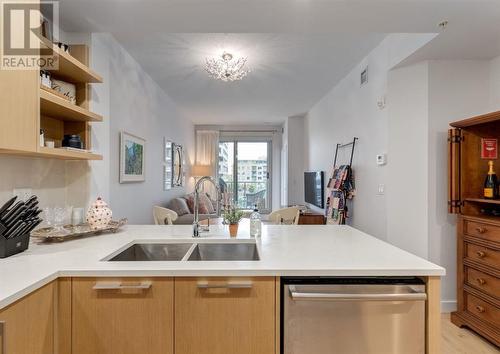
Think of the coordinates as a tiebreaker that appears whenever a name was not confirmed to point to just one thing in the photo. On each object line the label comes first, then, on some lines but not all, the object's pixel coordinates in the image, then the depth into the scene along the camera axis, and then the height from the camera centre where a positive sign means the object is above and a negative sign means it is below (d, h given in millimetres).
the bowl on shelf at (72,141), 1883 +248
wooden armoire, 2346 -288
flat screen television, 4941 -159
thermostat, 3088 +222
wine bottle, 2449 -34
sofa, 4629 -521
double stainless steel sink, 1814 -451
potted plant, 1901 -257
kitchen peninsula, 1224 -530
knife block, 1362 -320
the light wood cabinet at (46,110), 1320 +408
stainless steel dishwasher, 1251 -628
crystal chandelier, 3586 +1416
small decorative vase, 1914 -243
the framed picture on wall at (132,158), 3096 +247
